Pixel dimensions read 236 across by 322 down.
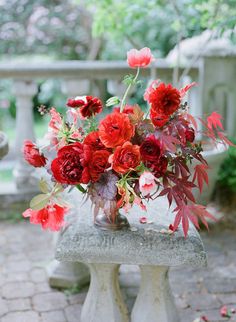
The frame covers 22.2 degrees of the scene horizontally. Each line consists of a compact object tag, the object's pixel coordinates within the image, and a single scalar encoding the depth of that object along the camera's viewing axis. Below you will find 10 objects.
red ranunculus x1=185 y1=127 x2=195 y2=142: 2.43
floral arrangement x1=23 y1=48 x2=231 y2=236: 2.33
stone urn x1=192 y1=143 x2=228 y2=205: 4.20
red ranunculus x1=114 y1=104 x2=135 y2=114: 2.51
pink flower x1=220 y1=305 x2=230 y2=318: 3.24
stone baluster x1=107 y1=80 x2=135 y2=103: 4.65
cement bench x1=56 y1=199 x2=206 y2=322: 2.51
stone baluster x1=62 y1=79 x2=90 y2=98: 4.48
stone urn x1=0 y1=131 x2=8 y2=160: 2.96
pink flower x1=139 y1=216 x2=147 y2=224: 2.72
